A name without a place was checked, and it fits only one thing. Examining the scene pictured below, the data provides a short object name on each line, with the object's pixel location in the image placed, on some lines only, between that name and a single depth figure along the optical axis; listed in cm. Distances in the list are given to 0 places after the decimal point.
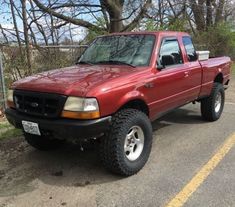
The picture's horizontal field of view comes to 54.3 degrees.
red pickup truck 261
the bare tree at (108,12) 819
